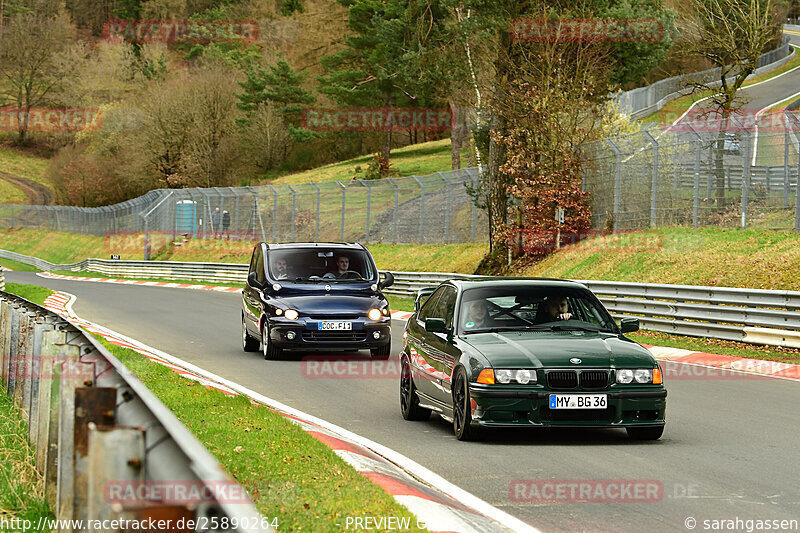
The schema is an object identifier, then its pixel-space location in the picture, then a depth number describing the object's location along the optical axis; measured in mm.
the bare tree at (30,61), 136250
